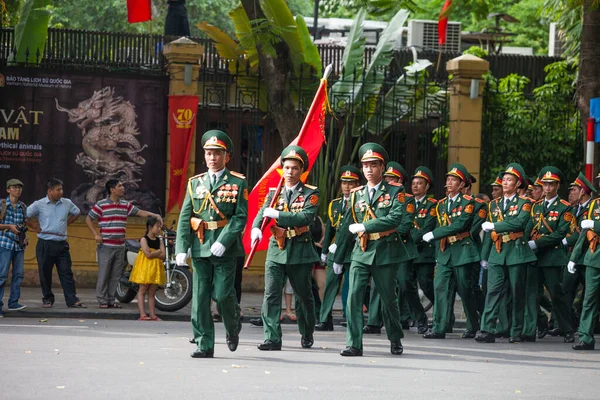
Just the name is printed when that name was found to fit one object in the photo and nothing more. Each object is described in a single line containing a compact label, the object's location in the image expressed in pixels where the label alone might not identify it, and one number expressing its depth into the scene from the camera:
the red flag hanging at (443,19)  19.00
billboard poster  18.06
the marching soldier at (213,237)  10.75
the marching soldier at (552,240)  14.19
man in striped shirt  15.90
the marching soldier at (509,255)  13.71
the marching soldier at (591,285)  13.15
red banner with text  18.34
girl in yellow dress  14.78
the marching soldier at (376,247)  11.54
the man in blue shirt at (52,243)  15.76
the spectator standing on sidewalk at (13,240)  14.93
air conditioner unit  29.16
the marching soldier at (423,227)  14.71
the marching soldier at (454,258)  13.98
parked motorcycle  15.63
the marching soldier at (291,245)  11.64
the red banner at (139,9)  19.08
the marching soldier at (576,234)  14.70
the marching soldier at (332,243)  14.11
